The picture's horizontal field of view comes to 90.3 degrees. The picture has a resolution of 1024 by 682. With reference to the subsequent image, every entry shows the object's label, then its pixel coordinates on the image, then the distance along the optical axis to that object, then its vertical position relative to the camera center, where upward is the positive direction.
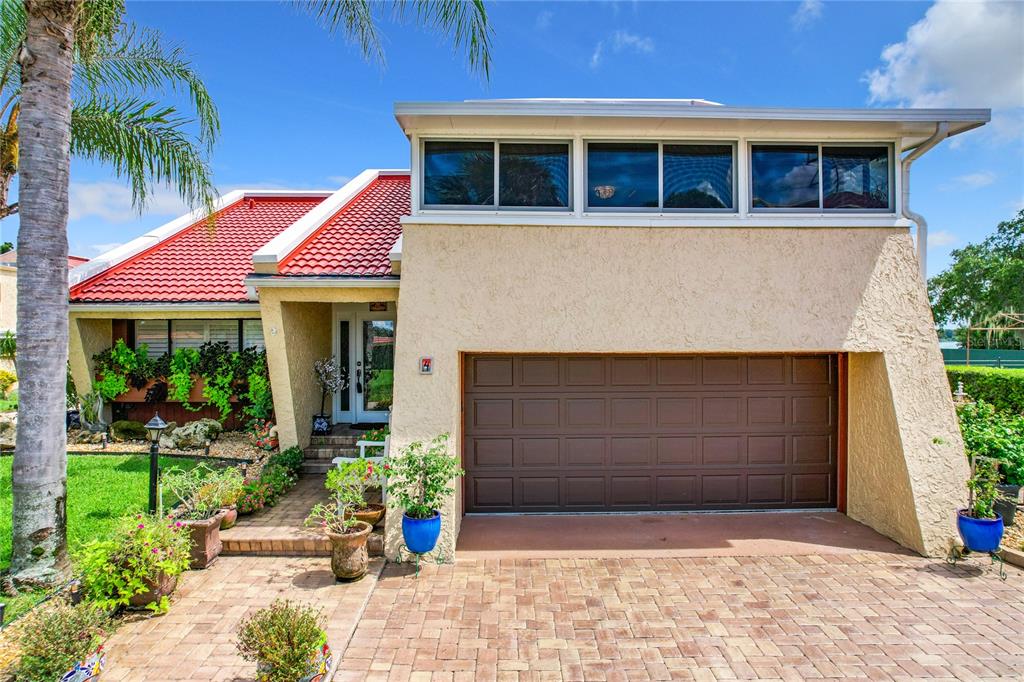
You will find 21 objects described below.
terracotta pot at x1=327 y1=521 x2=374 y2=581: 6.60 -2.65
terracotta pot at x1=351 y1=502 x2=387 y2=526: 7.52 -2.43
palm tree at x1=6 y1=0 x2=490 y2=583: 5.96 +1.45
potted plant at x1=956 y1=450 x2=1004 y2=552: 6.91 -2.23
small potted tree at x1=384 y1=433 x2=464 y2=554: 6.85 -1.90
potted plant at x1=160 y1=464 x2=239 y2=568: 6.95 -2.31
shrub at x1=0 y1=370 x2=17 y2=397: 21.11 -1.36
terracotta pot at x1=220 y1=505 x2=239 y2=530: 7.72 -2.57
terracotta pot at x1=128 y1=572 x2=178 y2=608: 5.79 -2.79
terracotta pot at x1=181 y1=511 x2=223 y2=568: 6.93 -2.63
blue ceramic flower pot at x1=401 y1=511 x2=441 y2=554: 6.82 -2.45
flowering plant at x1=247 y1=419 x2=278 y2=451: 10.99 -1.83
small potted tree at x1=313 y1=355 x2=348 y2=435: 11.73 -0.62
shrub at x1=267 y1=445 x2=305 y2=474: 9.98 -2.15
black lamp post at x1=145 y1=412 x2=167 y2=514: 7.40 -1.44
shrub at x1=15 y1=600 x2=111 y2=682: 4.12 -2.45
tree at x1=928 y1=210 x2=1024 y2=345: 38.34 +5.89
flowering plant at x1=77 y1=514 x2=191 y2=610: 5.49 -2.34
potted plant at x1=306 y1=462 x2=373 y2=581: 6.61 -2.36
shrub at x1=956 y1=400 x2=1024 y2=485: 7.86 -1.32
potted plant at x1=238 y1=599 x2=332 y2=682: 4.32 -2.52
